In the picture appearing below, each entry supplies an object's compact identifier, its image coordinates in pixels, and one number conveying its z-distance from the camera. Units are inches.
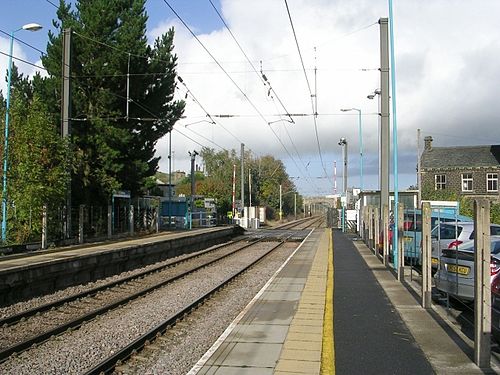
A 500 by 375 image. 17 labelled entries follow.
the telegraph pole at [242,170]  2230.6
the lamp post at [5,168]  795.4
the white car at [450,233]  530.6
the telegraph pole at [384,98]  763.4
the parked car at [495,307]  271.5
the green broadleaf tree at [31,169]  820.6
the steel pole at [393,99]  662.5
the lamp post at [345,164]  1871.2
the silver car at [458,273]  346.6
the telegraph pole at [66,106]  948.6
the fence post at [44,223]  842.8
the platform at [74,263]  510.9
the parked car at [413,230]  650.0
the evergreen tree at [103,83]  1148.5
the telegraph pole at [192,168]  1971.2
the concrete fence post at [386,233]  647.8
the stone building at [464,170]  2096.5
